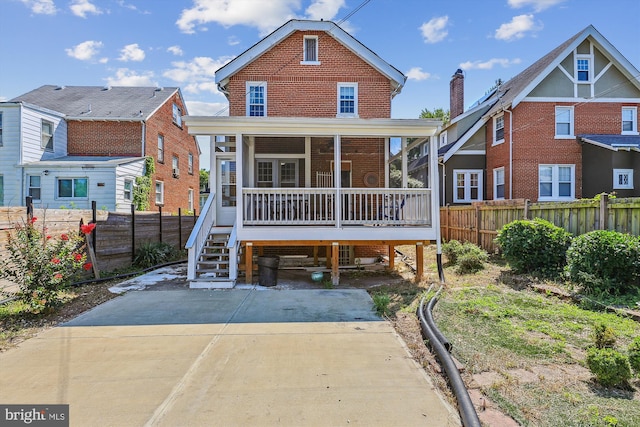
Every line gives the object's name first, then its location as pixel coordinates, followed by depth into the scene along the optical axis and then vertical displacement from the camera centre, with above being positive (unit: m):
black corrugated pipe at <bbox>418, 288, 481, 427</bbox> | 2.72 -1.61
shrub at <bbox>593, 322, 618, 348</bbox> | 3.58 -1.32
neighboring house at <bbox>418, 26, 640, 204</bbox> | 16.73 +4.39
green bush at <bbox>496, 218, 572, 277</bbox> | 7.72 -0.82
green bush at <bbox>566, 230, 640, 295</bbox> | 5.95 -0.93
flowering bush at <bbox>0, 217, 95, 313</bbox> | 5.62 -0.94
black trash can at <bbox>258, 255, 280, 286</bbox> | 8.13 -1.38
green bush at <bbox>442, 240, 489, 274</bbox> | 9.14 -1.28
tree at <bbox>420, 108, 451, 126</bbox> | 45.66 +13.43
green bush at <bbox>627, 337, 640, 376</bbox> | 3.26 -1.40
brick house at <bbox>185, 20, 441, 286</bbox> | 8.68 +2.17
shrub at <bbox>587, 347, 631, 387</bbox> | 3.16 -1.46
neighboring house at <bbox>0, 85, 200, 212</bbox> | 16.11 +3.53
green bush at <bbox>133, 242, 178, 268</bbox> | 10.96 -1.44
